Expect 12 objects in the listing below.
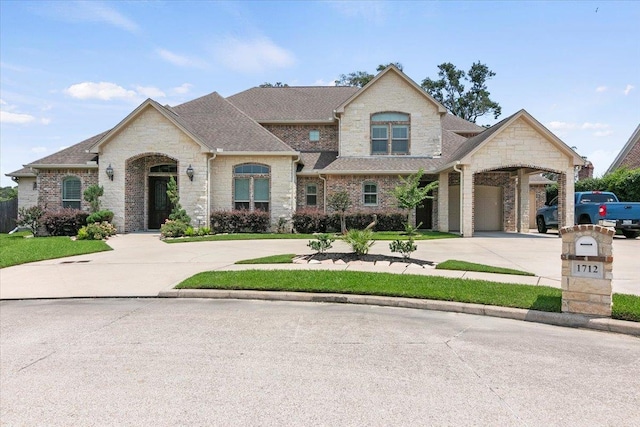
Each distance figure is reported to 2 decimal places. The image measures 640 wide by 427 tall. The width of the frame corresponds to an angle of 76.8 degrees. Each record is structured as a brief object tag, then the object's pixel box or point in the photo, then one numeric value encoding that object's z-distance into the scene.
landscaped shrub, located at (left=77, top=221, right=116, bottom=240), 17.73
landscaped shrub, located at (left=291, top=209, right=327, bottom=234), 20.59
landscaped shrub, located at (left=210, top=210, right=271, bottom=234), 20.15
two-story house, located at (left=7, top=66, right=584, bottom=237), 18.42
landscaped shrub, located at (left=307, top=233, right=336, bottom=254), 12.34
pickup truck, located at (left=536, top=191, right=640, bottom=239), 16.82
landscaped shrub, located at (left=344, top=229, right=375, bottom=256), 11.82
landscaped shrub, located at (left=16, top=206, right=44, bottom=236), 19.84
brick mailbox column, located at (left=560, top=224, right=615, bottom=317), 6.12
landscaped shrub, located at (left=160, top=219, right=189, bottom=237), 18.19
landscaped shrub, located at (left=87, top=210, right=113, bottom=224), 18.79
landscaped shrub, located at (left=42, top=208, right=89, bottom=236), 19.47
